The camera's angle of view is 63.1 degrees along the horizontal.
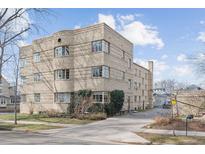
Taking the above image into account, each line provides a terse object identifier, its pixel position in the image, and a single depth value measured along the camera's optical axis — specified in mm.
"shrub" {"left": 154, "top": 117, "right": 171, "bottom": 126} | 11009
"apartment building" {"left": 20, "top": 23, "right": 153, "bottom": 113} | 16783
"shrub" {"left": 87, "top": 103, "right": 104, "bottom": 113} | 16021
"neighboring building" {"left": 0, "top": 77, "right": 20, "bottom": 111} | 35050
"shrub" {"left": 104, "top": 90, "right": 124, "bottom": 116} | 16447
